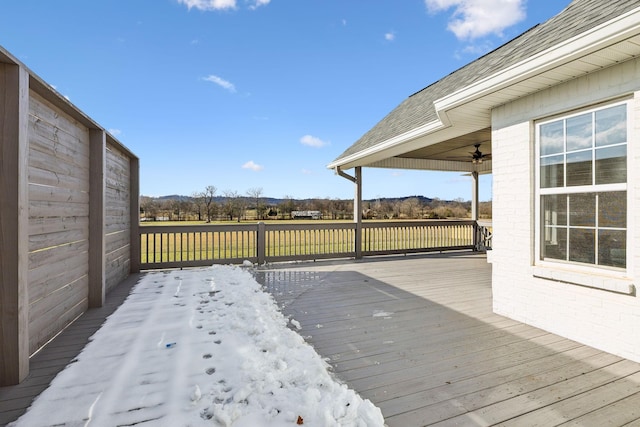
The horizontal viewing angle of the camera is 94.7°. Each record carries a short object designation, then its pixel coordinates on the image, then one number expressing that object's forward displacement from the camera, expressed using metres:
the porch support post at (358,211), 7.59
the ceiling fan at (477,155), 6.41
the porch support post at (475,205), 8.76
